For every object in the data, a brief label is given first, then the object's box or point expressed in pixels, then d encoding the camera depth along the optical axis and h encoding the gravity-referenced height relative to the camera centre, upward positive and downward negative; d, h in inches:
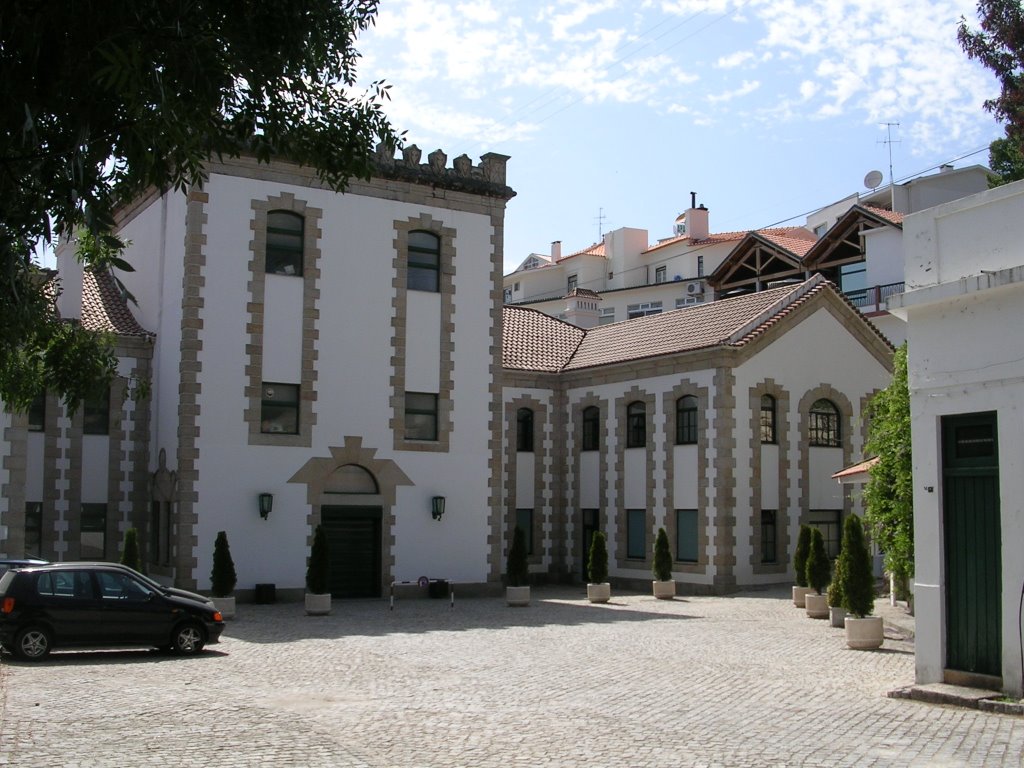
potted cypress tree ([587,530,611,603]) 1156.5 -77.1
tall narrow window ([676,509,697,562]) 1295.5 -41.9
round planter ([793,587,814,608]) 1087.6 -91.9
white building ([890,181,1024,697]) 519.5 +33.8
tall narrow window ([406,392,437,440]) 1190.9 +85.9
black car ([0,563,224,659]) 671.1 -73.3
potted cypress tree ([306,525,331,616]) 982.4 -73.5
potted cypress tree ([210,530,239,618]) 947.3 -70.5
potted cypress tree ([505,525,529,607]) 1094.4 -77.2
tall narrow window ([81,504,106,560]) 1130.0 -38.6
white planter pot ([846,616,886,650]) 753.0 -88.8
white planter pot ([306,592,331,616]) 981.8 -95.2
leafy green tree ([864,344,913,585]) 744.3 +17.7
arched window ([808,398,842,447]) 1358.3 +91.2
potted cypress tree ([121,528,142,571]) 1000.2 -52.4
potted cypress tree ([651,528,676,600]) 1207.6 -80.7
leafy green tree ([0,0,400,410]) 289.4 +111.2
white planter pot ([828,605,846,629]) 888.3 -91.8
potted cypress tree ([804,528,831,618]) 979.9 -69.7
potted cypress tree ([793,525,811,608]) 1088.8 -62.1
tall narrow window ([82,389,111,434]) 1149.1 +76.3
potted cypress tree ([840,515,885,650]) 754.2 -63.3
